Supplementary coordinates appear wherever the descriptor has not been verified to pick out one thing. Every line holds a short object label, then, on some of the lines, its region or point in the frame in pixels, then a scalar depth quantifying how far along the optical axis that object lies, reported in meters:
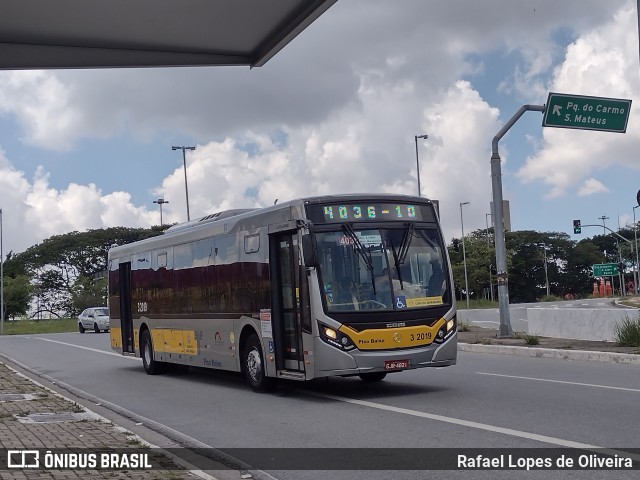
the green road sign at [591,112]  22.91
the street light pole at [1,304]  61.92
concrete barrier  21.62
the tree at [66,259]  86.12
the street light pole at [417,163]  61.02
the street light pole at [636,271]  100.06
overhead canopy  9.83
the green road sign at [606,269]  85.31
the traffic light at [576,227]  70.00
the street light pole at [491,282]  90.67
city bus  12.66
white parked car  48.49
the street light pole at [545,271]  107.50
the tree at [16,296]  75.88
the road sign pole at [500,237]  24.12
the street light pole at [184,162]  56.56
